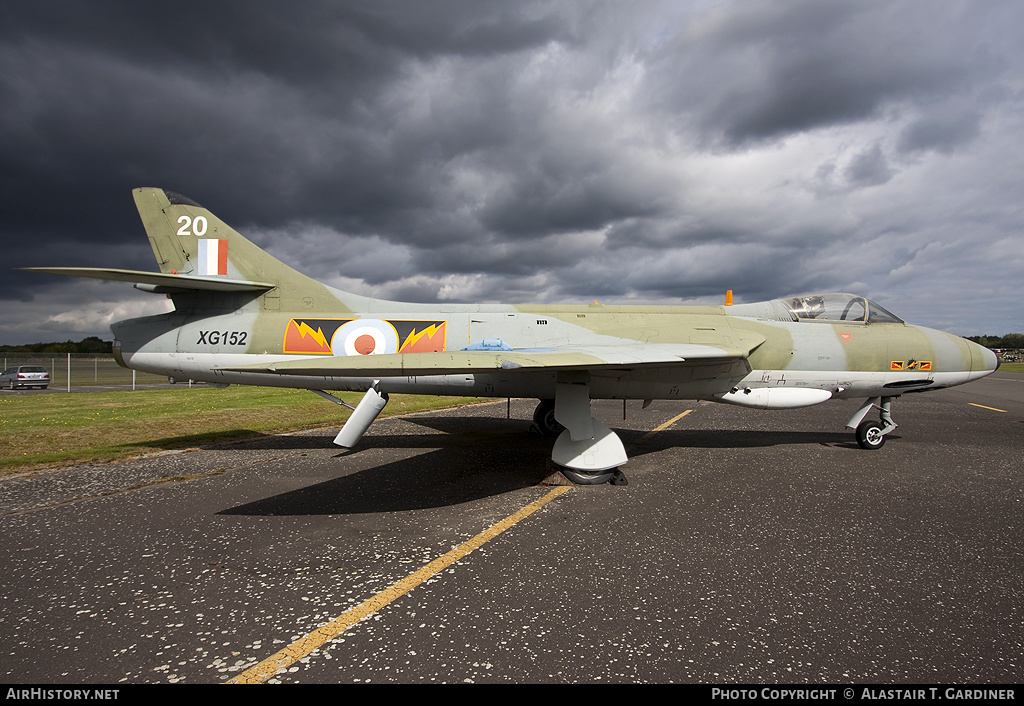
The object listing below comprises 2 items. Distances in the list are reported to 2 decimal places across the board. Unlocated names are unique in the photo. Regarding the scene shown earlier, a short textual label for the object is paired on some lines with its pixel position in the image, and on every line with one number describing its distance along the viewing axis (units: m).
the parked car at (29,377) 24.53
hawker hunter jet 7.12
